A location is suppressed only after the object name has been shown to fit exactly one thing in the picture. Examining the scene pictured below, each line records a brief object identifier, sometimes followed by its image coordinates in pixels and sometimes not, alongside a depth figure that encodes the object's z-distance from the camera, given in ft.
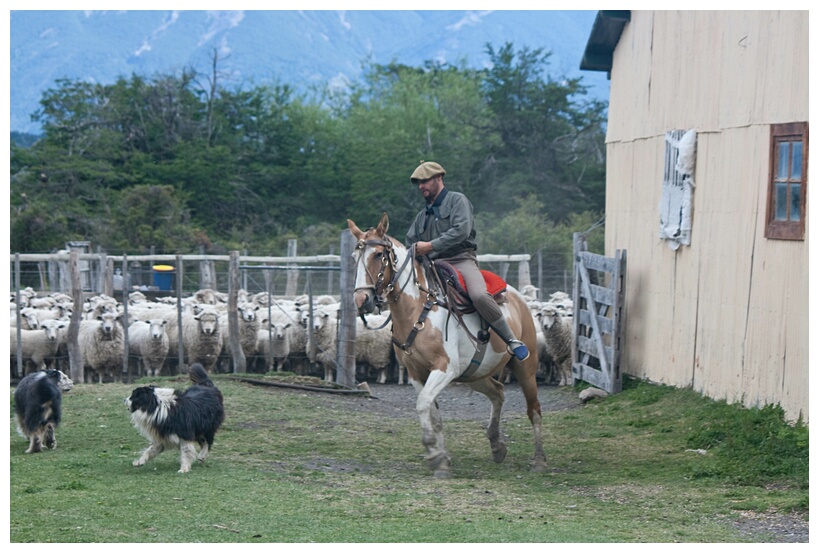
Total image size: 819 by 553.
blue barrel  90.37
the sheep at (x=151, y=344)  60.59
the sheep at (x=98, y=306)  67.31
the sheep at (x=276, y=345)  63.98
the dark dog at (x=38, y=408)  32.73
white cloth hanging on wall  42.88
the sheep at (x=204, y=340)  61.31
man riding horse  31.27
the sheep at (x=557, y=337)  57.88
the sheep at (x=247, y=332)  63.98
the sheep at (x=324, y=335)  61.67
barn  34.45
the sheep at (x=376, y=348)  60.39
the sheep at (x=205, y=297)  77.61
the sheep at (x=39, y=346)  60.95
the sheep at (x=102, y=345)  60.34
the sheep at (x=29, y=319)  65.26
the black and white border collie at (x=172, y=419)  29.58
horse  30.45
